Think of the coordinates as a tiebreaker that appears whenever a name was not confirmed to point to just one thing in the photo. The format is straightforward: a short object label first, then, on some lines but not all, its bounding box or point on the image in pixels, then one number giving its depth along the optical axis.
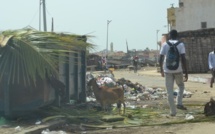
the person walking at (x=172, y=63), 10.19
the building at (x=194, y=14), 48.56
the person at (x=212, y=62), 14.97
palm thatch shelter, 9.30
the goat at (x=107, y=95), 11.23
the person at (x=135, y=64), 45.12
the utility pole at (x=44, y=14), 21.78
